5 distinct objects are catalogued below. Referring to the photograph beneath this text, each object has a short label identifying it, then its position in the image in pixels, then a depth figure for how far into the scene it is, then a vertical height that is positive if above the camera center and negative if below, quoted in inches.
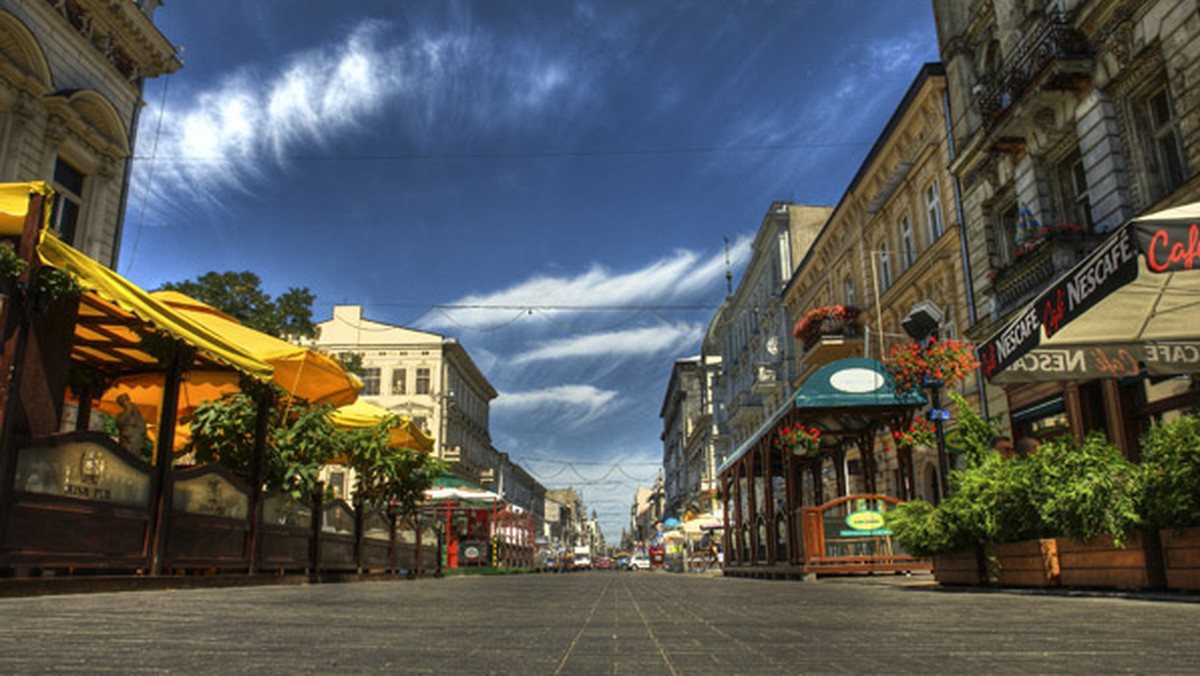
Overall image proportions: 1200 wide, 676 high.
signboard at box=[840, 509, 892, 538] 542.9 +3.6
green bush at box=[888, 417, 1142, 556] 237.1 +8.6
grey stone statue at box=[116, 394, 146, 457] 353.4 +47.6
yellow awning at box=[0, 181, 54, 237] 244.7 +99.5
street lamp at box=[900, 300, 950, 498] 407.8 +123.4
